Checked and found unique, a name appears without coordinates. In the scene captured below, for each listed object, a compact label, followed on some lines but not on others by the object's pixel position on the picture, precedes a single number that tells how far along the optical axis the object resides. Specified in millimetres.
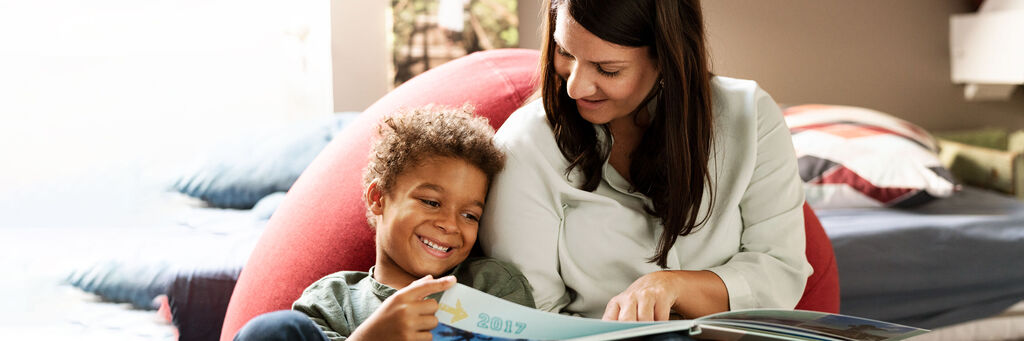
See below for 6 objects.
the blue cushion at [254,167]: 2268
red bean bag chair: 1197
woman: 1052
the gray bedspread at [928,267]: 1983
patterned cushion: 2193
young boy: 1031
